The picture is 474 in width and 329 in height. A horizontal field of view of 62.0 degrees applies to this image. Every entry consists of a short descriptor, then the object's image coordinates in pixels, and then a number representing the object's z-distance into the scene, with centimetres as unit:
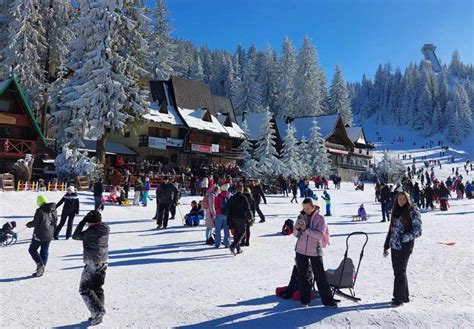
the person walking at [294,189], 2598
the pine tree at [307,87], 6544
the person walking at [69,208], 1166
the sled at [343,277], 645
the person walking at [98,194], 1620
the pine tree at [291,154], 3944
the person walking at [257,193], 1664
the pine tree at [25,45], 2983
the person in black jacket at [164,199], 1361
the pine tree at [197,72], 7862
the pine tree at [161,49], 5822
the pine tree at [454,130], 10332
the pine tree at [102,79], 2575
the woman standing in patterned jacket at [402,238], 630
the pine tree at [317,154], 4531
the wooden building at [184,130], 3800
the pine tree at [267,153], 3681
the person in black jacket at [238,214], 1012
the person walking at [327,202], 2019
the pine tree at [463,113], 10479
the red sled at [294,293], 659
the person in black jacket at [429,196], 2562
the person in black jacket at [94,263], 547
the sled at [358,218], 1909
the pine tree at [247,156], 3617
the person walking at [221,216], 1098
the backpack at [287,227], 1397
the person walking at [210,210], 1133
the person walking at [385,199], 1864
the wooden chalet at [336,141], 5434
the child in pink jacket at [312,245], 604
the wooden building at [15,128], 2633
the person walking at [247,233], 1124
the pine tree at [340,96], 7312
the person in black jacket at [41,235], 774
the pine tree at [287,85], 6481
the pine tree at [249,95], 6381
